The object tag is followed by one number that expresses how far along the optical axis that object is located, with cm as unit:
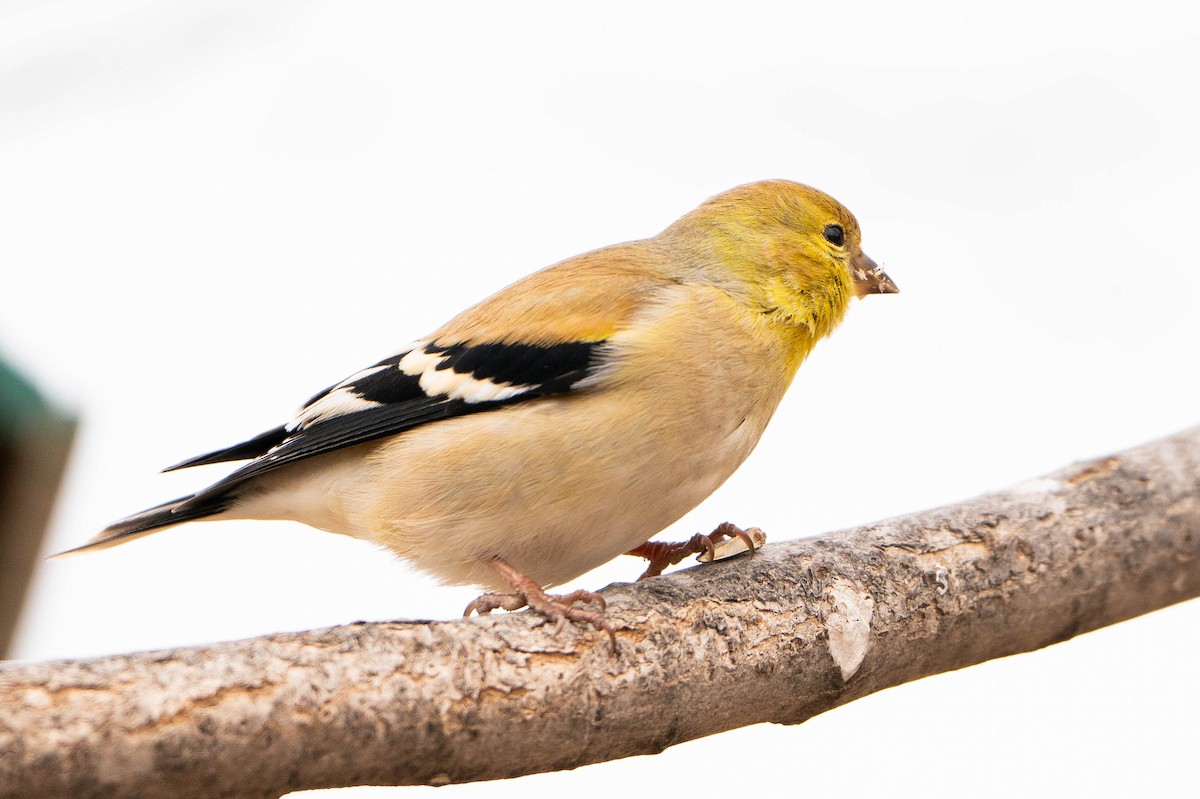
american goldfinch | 445
